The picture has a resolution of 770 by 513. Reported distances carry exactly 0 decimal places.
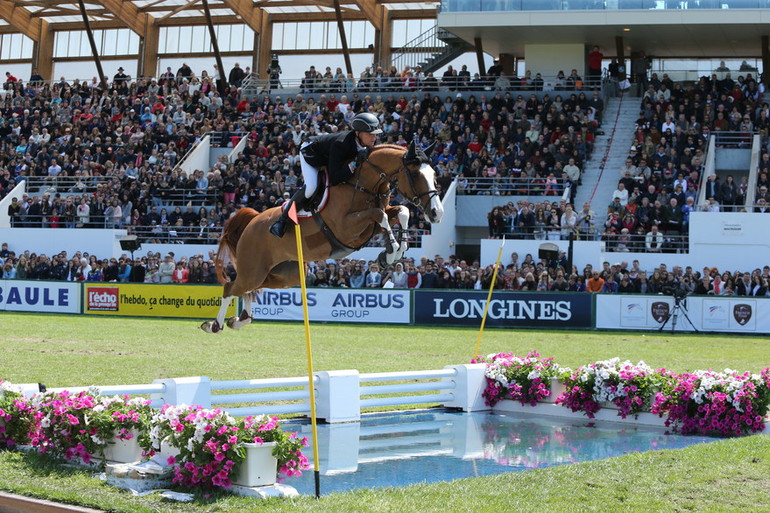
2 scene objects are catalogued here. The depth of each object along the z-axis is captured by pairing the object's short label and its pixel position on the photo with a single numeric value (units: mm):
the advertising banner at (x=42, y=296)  28125
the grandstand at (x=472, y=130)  27719
